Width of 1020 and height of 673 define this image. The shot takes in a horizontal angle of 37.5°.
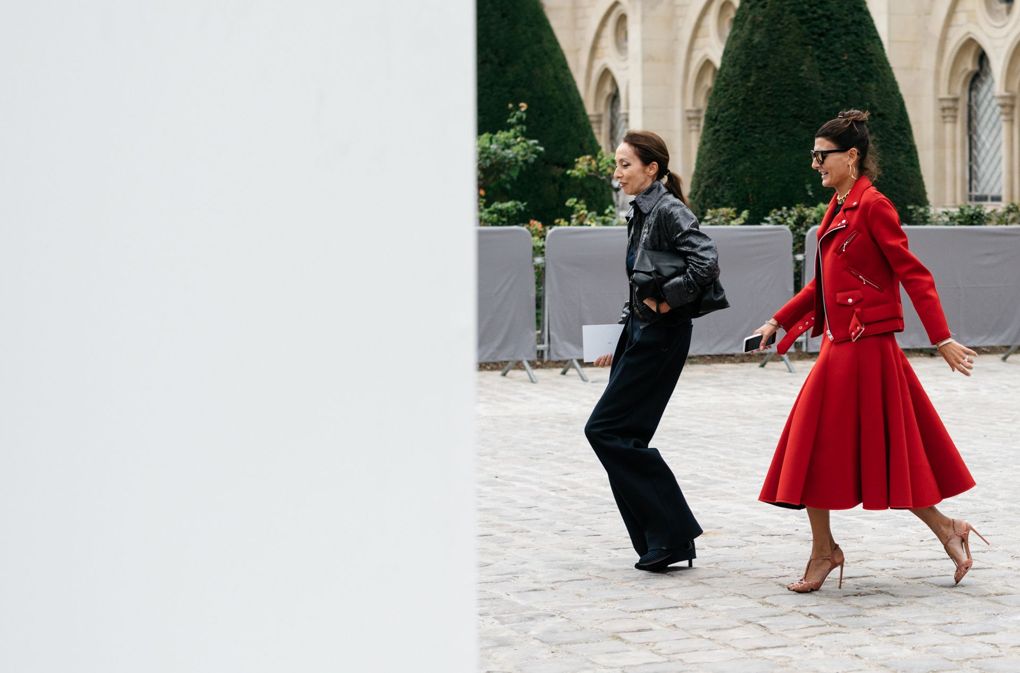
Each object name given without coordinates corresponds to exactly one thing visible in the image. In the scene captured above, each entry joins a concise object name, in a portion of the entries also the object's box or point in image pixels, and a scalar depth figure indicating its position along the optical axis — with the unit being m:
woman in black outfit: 5.79
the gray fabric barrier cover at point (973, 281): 15.22
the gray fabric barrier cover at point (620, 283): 13.98
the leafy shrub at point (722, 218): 16.86
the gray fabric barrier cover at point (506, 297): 13.77
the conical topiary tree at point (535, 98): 18.45
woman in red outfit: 5.29
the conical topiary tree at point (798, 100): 17.25
